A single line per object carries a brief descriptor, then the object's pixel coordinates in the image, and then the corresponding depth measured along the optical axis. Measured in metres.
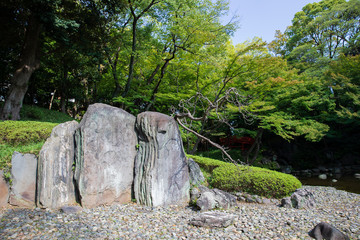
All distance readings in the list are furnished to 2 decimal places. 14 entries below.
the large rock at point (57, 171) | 4.55
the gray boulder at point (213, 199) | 5.29
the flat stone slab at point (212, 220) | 4.30
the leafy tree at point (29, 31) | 7.92
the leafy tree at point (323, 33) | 17.27
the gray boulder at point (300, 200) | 6.07
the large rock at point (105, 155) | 4.86
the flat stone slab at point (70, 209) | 4.41
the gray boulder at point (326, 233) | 3.84
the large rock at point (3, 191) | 4.48
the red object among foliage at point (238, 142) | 18.59
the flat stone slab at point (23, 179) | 4.59
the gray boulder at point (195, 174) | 6.65
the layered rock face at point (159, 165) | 5.36
